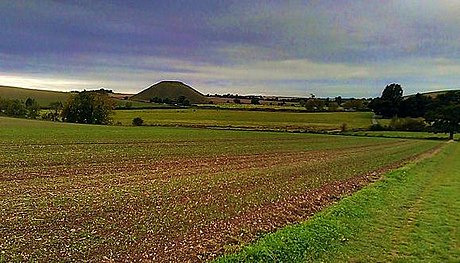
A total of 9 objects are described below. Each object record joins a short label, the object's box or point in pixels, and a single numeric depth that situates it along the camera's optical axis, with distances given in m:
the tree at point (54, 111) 121.62
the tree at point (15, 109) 118.69
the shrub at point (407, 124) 125.38
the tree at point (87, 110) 115.25
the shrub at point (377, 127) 120.24
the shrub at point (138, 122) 108.03
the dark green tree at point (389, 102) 145.00
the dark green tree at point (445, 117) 115.94
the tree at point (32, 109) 120.12
